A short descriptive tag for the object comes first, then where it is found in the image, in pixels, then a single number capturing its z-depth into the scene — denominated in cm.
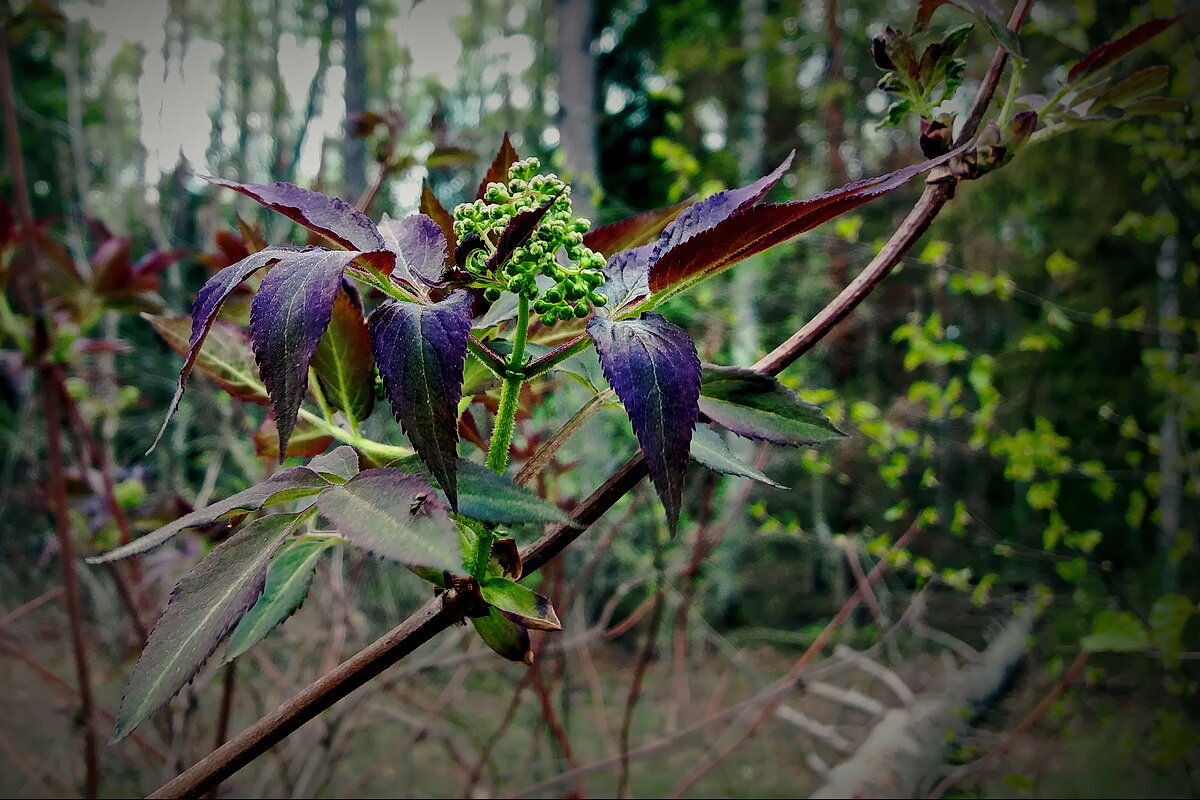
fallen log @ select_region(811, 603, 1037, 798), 146
